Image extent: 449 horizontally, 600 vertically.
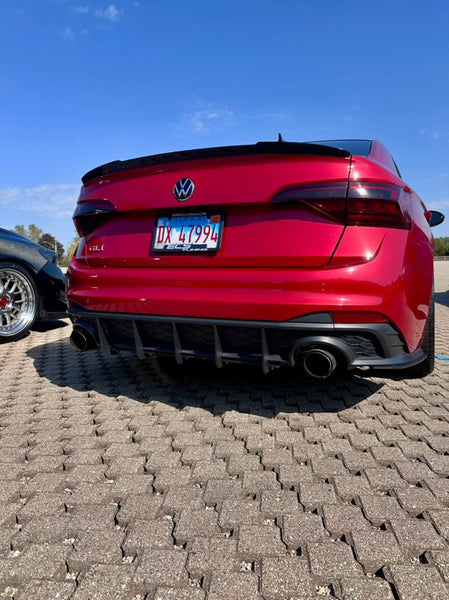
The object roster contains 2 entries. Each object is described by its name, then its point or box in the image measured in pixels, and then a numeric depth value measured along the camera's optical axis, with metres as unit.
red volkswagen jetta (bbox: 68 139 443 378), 2.18
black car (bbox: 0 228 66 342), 4.98
